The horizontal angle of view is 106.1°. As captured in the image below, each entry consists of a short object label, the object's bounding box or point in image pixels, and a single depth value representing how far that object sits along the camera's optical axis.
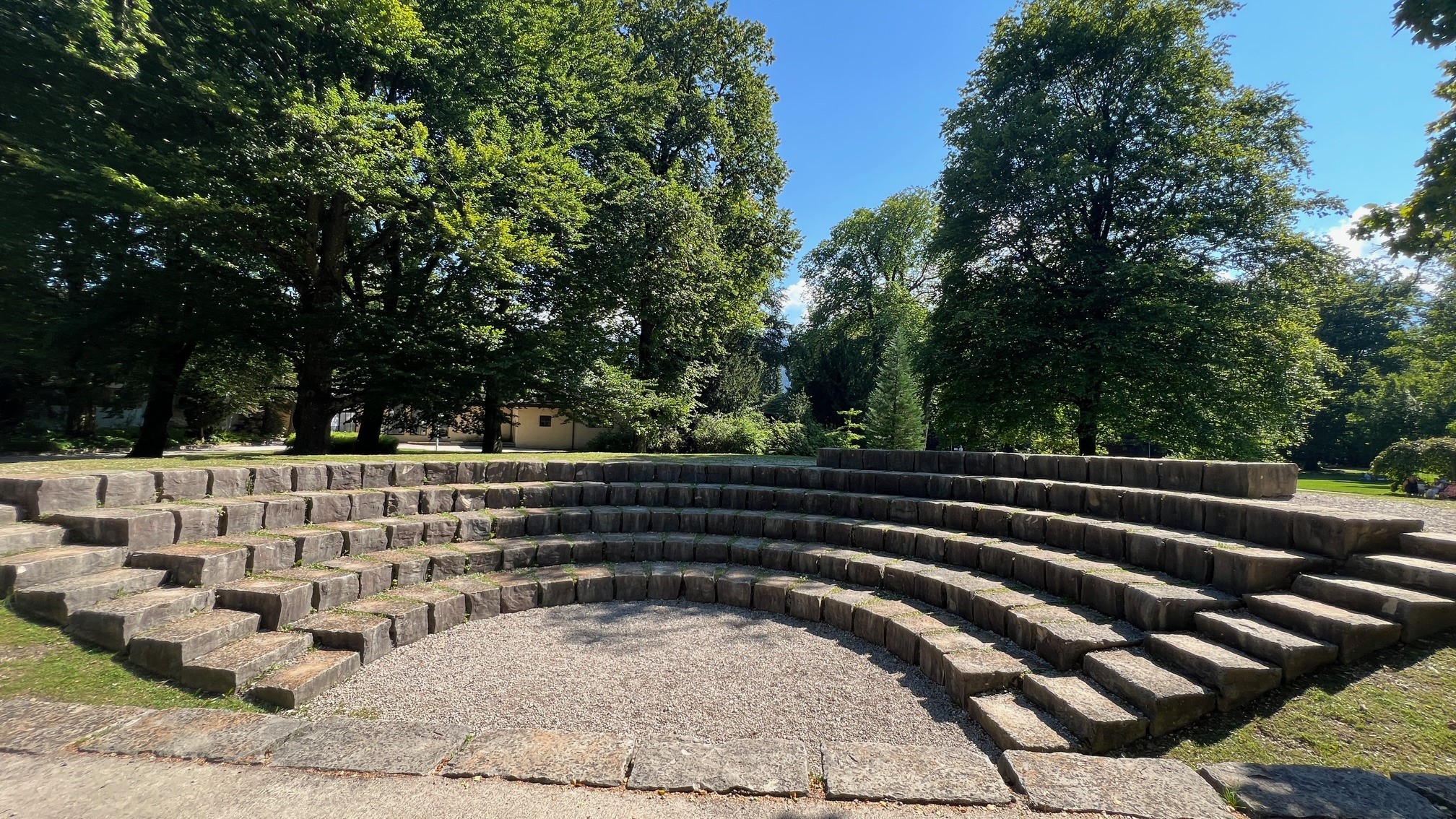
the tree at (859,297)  30.28
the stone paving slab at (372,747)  2.52
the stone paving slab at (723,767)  2.44
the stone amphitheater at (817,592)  2.55
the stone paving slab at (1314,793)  2.08
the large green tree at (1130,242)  11.77
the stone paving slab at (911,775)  2.38
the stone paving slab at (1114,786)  2.19
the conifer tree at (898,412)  15.16
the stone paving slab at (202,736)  2.55
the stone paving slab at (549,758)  2.48
